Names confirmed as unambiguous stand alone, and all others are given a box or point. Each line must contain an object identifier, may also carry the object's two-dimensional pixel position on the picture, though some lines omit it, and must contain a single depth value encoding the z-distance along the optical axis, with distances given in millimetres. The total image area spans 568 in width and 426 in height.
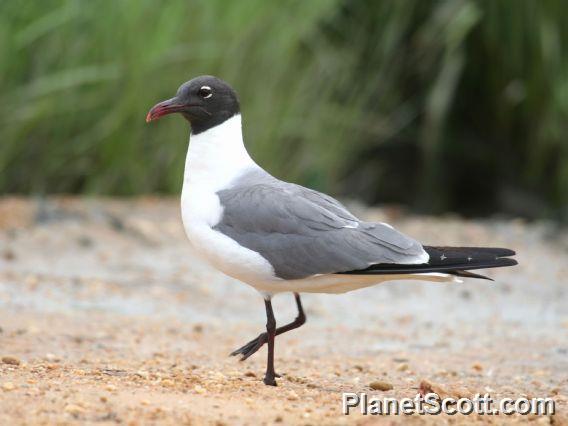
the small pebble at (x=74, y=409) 6887
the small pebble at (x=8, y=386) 7460
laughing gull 8461
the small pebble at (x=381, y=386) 8687
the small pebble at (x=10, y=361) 9031
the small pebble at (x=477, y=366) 10500
